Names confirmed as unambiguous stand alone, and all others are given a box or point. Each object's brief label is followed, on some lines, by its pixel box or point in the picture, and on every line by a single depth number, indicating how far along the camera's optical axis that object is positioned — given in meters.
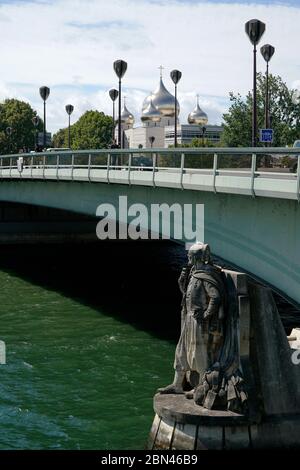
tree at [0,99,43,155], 125.72
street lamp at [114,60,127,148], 33.09
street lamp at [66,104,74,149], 57.44
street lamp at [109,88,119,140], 45.00
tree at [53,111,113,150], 126.50
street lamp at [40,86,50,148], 48.12
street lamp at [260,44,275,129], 26.75
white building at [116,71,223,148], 115.50
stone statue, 15.74
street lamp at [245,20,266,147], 23.16
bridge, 17.03
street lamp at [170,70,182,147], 36.03
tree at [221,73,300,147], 65.62
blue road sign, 23.66
